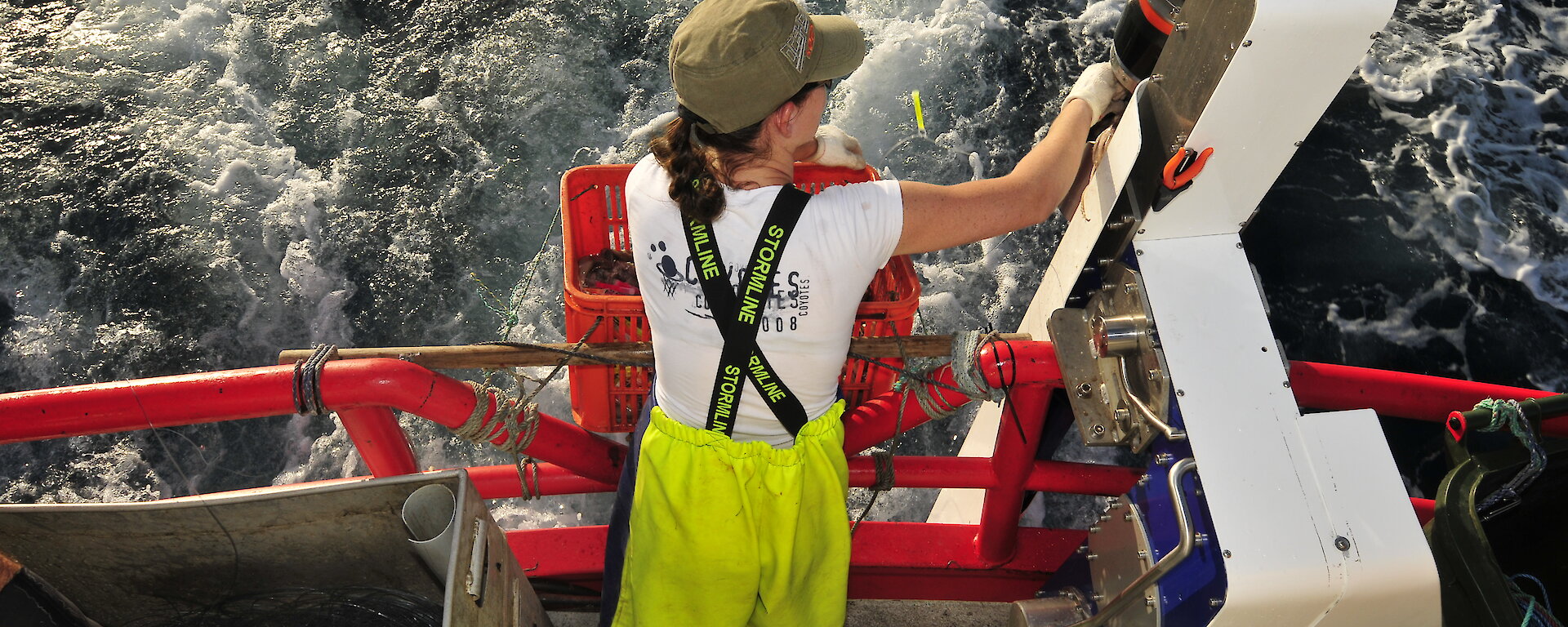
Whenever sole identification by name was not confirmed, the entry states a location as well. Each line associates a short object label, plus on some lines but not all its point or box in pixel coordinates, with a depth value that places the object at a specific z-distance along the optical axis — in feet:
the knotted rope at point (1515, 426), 7.39
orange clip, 6.54
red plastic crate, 8.32
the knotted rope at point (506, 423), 7.95
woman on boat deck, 6.06
